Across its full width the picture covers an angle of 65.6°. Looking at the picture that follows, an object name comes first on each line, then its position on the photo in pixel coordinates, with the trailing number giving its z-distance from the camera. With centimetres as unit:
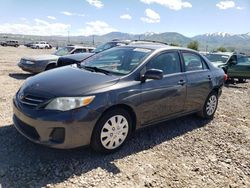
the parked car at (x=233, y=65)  926
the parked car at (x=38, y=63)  783
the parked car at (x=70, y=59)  615
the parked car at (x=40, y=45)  3891
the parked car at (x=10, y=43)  3765
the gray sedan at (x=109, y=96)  257
